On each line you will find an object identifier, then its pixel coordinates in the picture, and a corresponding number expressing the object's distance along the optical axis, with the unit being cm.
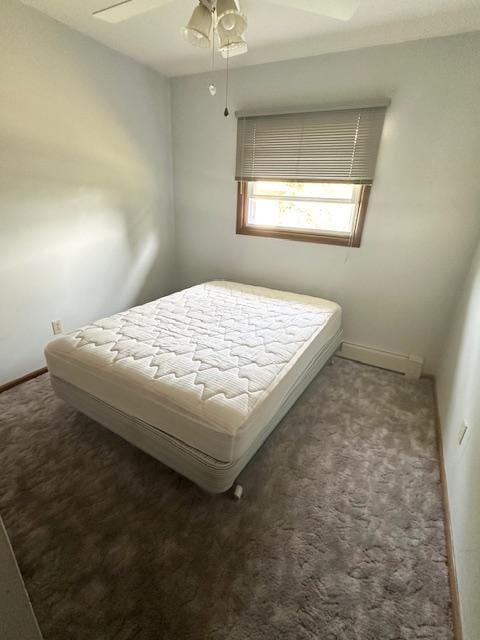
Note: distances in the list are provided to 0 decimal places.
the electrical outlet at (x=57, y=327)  240
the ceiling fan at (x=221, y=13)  139
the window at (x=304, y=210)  248
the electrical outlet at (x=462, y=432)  140
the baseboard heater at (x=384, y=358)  246
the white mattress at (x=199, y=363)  125
